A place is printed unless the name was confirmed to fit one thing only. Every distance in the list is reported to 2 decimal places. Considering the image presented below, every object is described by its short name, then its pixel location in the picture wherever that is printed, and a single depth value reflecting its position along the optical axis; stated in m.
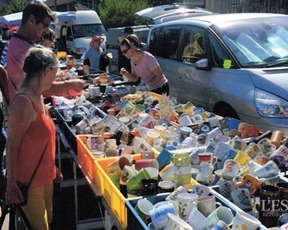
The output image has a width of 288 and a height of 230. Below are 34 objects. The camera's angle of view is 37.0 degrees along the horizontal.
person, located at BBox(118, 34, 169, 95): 5.45
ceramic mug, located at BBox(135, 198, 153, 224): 2.08
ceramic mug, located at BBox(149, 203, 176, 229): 1.97
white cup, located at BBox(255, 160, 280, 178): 2.40
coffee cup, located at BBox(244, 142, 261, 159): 2.76
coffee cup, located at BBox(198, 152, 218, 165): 2.65
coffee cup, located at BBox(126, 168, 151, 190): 2.32
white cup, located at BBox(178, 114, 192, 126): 3.57
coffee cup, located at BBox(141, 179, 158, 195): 2.29
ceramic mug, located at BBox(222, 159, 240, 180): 2.41
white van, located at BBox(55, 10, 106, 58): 18.42
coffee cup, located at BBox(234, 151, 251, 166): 2.60
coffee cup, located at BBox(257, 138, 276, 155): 2.84
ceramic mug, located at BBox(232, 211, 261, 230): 1.79
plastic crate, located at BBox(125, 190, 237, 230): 2.00
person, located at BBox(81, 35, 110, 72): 7.82
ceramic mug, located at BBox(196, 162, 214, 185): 2.45
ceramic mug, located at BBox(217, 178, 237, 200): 2.25
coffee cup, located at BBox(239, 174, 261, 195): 2.25
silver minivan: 4.64
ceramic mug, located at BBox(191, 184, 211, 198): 2.21
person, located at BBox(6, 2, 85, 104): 3.77
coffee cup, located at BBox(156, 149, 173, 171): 2.62
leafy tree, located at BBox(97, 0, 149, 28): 28.62
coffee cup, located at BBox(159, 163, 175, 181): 2.46
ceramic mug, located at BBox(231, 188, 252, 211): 2.13
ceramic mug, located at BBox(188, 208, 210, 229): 1.91
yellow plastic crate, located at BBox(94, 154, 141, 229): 2.28
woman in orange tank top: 2.56
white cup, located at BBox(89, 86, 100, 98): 4.89
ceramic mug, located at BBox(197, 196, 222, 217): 2.06
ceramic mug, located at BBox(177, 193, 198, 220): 2.04
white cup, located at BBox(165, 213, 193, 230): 1.82
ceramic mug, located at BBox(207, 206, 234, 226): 1.96
